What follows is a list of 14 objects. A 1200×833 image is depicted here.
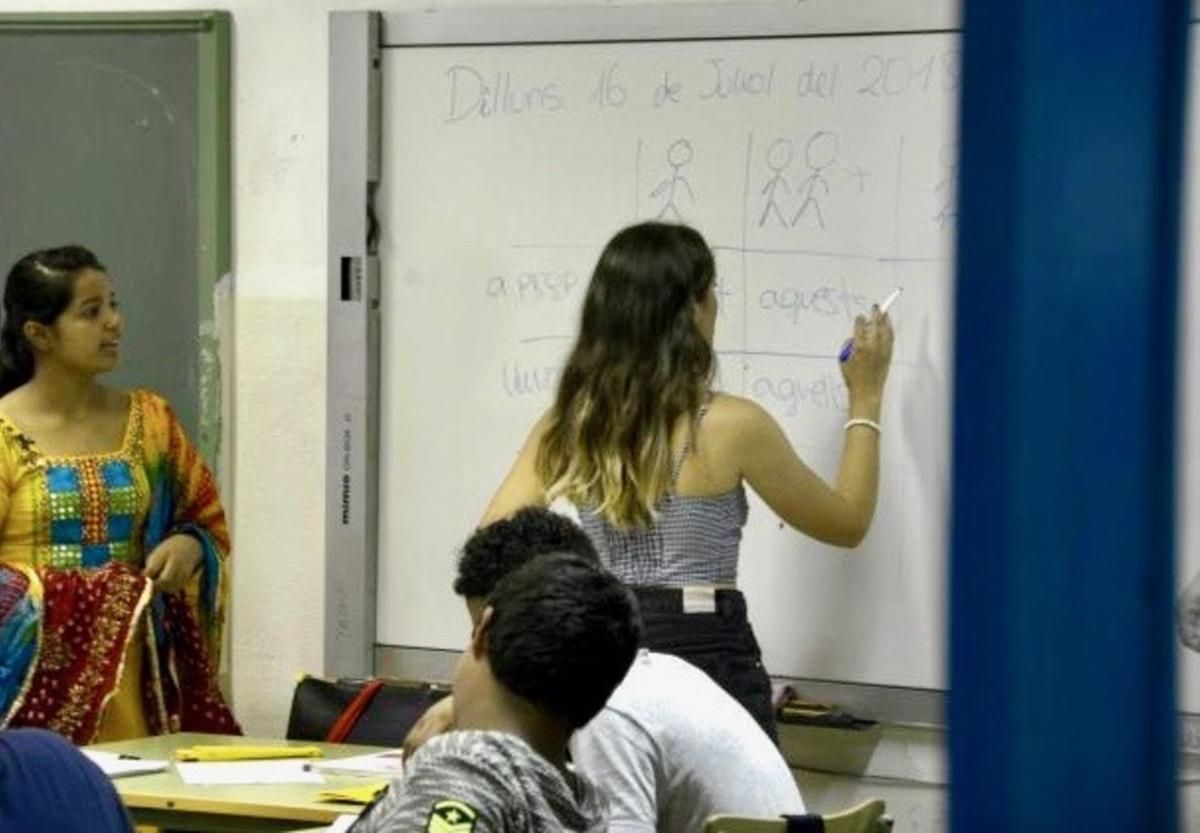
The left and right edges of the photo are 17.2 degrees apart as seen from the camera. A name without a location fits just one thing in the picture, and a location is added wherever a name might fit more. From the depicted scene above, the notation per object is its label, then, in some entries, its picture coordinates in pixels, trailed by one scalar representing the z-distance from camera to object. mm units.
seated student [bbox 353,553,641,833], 3765
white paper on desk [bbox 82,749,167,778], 6347
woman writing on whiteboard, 5999
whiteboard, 7196
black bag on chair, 7251
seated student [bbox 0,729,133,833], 4270
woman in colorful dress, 7305
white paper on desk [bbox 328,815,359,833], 5297
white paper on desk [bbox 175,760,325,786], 6289
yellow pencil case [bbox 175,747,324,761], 6616
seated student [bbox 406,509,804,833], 4638
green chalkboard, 8281
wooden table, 5869
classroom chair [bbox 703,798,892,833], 4478
